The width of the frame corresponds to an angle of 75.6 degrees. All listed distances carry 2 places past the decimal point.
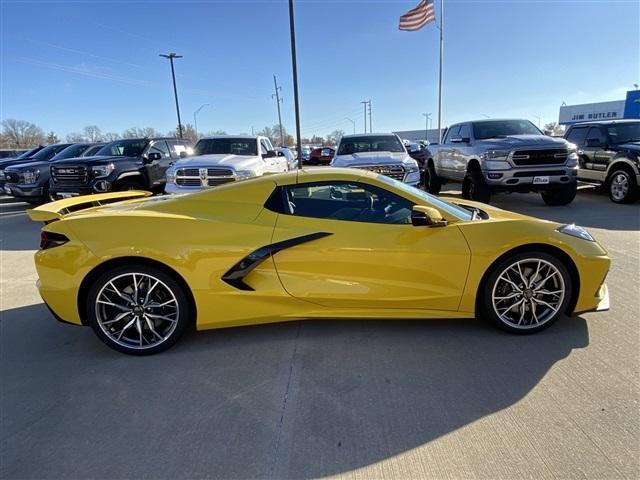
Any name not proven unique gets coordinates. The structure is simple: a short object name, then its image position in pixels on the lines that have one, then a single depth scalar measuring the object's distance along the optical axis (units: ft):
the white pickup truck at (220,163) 27.37
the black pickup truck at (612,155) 30.75
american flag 66.64
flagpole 91.97
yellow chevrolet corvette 10.27
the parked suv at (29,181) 36.76
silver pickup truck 27.68
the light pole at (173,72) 106.63
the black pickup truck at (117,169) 31.96
